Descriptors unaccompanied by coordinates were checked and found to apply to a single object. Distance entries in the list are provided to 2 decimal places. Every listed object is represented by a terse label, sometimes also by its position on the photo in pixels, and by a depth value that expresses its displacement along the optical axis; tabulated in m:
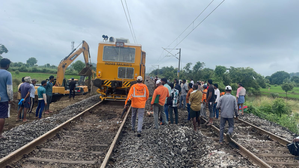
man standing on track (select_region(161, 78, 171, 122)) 6.73
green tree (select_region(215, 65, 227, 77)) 29.97
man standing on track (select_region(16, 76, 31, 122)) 7.16
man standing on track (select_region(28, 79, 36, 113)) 7.53
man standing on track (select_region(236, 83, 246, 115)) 10.38
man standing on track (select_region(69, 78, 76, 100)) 13.79
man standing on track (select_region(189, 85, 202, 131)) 6.71
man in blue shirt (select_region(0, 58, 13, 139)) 4.53
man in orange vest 5.93
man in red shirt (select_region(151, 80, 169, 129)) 6.33
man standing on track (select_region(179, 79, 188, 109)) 10.43
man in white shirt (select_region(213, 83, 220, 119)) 8.69
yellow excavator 13.84
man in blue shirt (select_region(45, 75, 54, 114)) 8.63
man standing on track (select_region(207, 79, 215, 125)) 7.73
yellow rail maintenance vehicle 11.20
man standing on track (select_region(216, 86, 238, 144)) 5.61
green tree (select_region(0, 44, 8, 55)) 85.50
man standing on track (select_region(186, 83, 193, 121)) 7.79
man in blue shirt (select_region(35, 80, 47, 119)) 7.90
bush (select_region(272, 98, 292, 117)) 13.61
